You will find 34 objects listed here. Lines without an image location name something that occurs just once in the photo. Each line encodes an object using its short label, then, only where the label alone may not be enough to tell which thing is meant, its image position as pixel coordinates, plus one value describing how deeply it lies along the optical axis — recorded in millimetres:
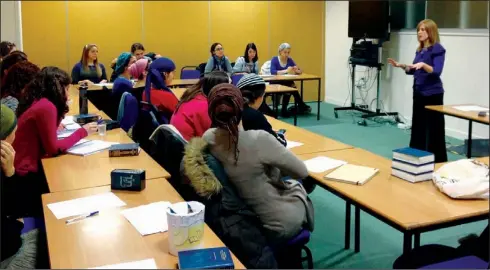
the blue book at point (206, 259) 1478
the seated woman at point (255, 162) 2131
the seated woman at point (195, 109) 3133
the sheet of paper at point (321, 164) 2652
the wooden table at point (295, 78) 7320
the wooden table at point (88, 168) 2451
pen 1937
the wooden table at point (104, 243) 1619
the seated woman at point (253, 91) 2847
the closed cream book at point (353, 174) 2408
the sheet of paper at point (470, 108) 4465
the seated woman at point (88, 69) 6605
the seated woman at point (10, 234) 1933
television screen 7207
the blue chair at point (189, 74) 7748
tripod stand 7366
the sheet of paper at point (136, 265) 1572
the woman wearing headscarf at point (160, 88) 3932
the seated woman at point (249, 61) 7530
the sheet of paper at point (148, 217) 1850
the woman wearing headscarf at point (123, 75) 4750
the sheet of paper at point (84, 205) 2037
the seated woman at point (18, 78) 3447
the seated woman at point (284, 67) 7754
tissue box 2275
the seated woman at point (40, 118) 2832
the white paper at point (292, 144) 3169
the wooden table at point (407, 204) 1927
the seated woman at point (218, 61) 7461
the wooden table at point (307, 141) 3098
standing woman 4758
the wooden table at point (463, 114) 4093
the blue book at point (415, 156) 2307
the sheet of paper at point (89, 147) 2994
